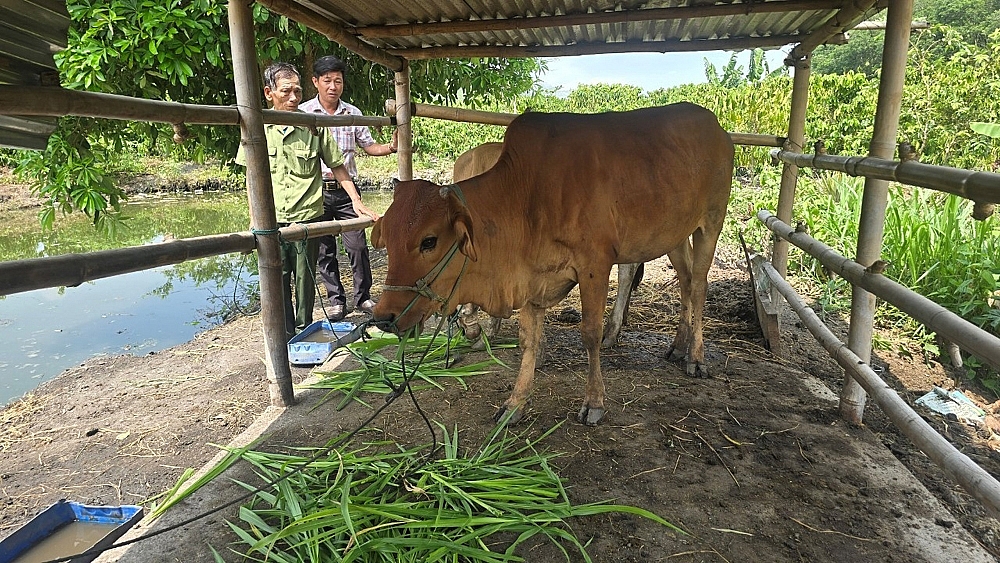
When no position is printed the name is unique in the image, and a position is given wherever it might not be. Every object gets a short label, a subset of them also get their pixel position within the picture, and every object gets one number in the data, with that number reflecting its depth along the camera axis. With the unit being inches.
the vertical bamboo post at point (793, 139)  185.6
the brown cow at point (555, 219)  106.7
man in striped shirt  206.8
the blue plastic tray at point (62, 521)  89.1
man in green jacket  186.2
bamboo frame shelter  118.5
